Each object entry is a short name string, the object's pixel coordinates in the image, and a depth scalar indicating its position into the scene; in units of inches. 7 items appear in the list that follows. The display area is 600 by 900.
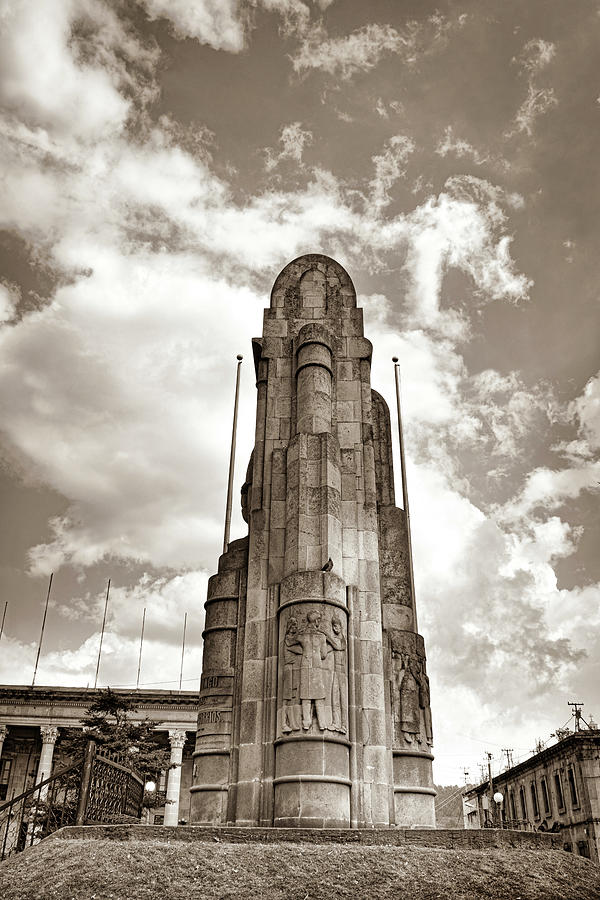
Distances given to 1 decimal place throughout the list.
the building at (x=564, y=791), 1921.8
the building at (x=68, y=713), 2036.2
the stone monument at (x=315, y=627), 503.8
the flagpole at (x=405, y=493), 634.8
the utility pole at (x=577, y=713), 2152.1
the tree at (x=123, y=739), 1241.4
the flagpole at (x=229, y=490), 665.6
